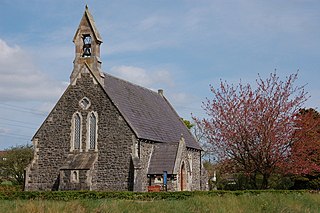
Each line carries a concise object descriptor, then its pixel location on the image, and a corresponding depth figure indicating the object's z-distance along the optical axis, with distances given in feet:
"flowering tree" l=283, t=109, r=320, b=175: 97.09
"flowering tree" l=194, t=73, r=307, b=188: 96.22
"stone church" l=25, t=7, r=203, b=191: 104.83
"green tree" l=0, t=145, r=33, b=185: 179.63
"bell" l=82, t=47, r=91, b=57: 114.28
